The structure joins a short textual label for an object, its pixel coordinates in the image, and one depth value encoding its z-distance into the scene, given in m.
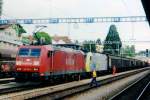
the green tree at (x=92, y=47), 140.09
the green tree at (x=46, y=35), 149.30
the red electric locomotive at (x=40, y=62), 27.09
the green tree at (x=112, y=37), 137.71
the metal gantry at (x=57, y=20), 55.97
